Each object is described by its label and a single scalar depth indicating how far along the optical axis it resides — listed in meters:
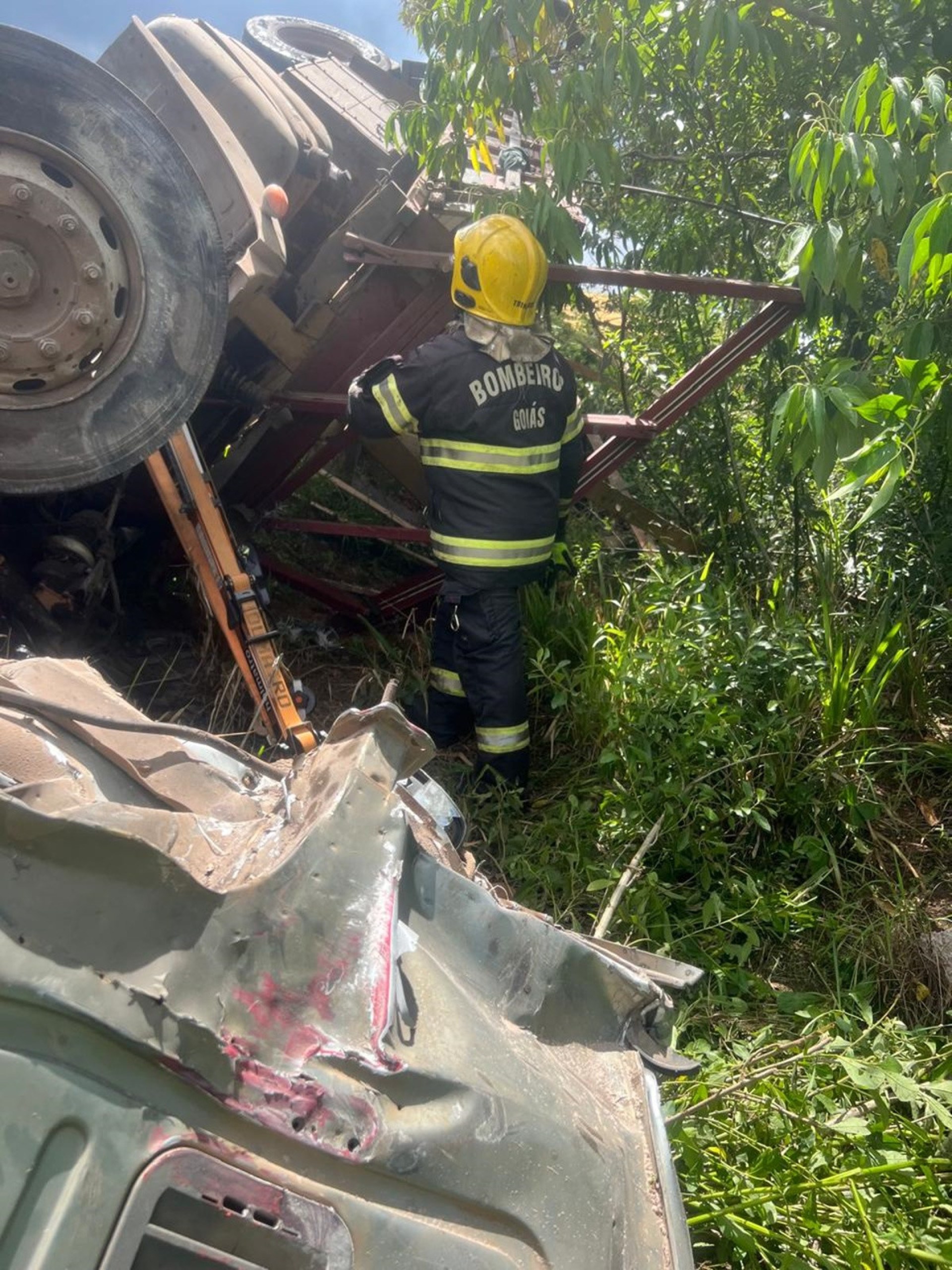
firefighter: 2.96
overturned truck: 0.97
